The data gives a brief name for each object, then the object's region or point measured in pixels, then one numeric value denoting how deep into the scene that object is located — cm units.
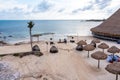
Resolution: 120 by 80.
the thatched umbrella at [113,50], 937
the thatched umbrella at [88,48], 1023
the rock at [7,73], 739
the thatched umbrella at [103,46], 1081
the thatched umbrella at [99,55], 795
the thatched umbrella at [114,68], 603
